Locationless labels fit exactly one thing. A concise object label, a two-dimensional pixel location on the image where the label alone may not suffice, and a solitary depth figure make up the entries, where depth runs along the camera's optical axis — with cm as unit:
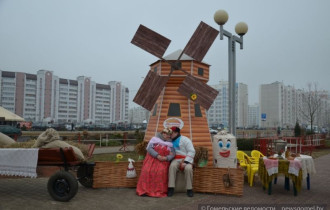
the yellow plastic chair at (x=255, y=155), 926
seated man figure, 657
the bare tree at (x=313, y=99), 3196
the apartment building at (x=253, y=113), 14075
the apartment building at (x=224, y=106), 10519
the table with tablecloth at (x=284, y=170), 672
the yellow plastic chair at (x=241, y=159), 869
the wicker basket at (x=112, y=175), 712
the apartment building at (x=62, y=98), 8331
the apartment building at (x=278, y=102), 10162
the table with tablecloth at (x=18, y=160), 593
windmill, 944
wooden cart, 587
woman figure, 658
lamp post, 991
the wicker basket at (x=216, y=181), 658
